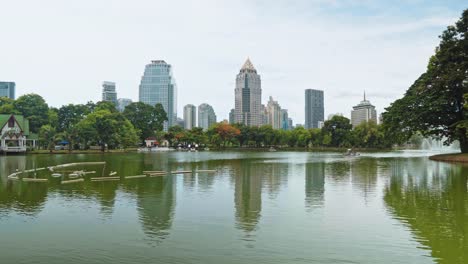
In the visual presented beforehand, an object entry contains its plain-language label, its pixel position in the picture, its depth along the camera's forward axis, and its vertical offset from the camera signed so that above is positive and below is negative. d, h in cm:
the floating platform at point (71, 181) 2735 -245
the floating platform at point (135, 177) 3043 -240
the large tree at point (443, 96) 5106 +692
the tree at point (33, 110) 9178 +870
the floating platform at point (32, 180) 2800 -240
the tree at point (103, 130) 8419 +365
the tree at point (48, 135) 8181 +238
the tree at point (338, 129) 11938 +527
